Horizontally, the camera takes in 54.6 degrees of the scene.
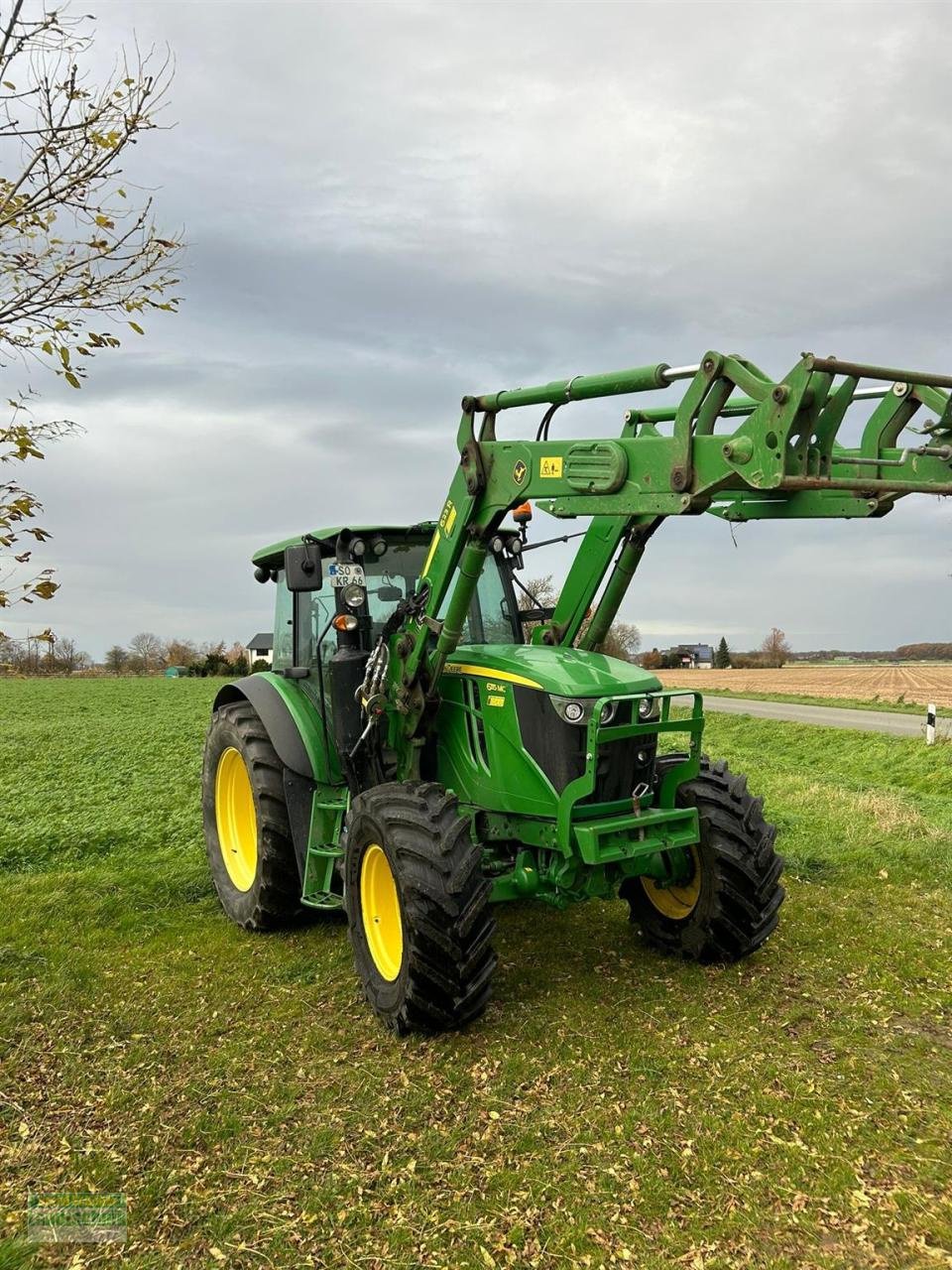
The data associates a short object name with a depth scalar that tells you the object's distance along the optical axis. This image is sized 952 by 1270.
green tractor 4.05
